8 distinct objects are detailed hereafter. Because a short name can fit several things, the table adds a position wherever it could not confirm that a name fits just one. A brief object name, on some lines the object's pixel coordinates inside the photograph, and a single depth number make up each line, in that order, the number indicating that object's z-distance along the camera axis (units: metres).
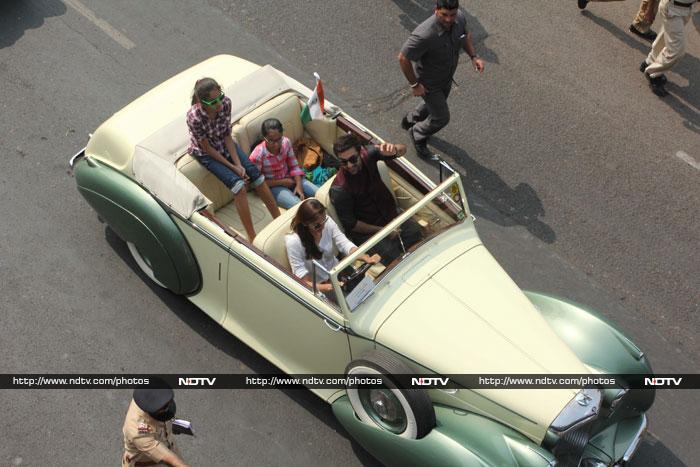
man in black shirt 5.82
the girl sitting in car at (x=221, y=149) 5.91
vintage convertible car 5.14
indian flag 6.44
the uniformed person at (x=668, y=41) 8.52
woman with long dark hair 5.54
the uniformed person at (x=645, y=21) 9.30
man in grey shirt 7.23
